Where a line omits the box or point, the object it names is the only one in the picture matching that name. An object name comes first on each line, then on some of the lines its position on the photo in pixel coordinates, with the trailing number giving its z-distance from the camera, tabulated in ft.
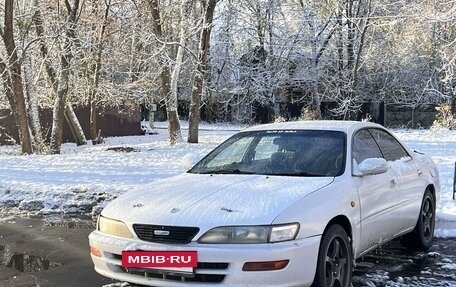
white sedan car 12.81
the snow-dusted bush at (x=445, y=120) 85.25
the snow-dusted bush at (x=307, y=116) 91.32
